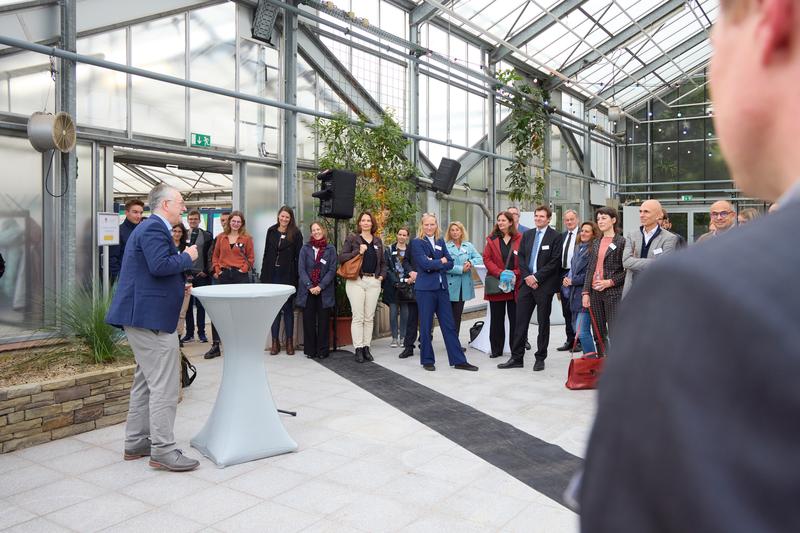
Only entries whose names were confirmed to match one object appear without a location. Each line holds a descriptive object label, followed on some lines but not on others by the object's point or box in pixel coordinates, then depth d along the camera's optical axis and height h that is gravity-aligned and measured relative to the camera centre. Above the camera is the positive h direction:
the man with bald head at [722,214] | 5.33 +0.41
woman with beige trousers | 7.06 -0.13
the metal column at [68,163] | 6.33 +0.99
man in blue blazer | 3.57 -0.25
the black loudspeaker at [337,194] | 7.57 +0.83
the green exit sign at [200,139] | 7.96 +1.53
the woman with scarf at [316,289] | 7.07 -0.26
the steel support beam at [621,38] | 15.15 +5.38
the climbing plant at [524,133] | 14.02 +2.84
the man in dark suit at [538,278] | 6.46 -0.13
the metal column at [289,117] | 8.98 +2.02
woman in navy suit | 6.53 -0.36
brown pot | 7.77 -0.78
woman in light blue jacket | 7.09 -0.02
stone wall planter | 4.01 -0.92
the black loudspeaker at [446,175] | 11.11 +1.52
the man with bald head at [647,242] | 5.27 +0.18
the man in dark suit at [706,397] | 0.33 -0.07
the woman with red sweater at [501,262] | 6.87 +0.03
